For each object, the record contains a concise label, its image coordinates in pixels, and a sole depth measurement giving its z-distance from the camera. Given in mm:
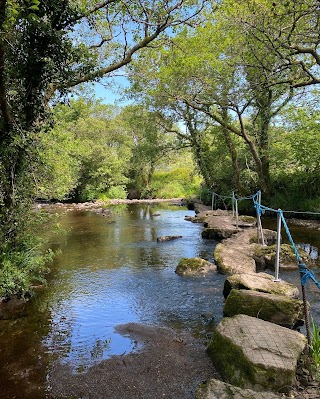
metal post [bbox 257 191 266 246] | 10150
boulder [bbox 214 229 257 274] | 8820
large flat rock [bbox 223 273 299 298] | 6457
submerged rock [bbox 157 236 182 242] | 13945
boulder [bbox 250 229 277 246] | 12462
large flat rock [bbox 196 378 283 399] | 3457
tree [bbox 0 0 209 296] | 6582
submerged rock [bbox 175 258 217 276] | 9102
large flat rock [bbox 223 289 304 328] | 5562
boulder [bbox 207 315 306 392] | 3961
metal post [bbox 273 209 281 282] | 6828
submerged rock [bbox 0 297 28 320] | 6582
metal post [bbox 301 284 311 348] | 4420
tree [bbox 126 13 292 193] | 15797
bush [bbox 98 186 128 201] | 35475
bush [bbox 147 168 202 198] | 39906
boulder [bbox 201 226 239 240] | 13648
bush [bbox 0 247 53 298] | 6534
